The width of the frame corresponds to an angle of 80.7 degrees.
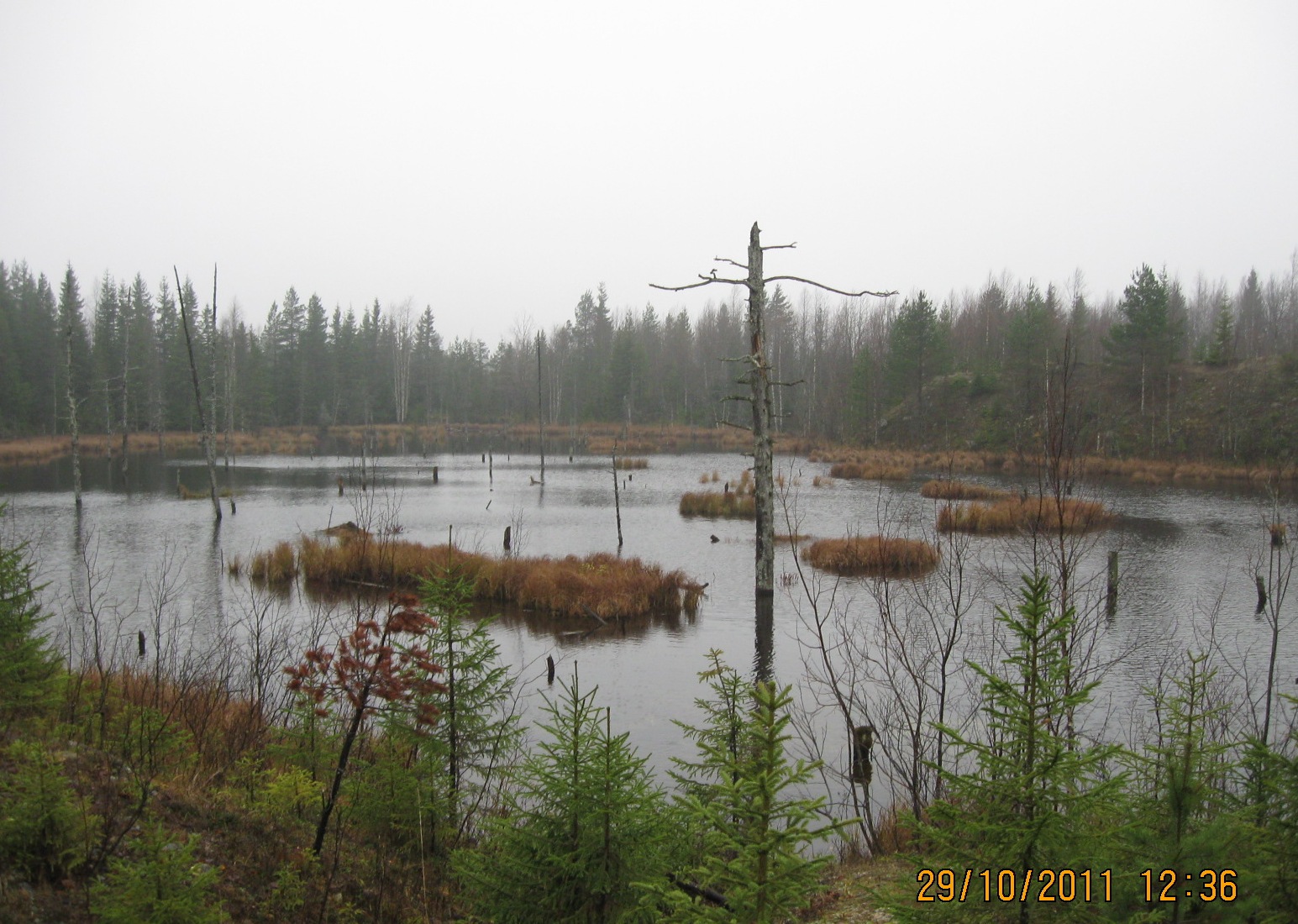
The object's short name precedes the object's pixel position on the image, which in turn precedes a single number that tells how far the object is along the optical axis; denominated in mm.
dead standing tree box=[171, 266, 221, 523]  26203
